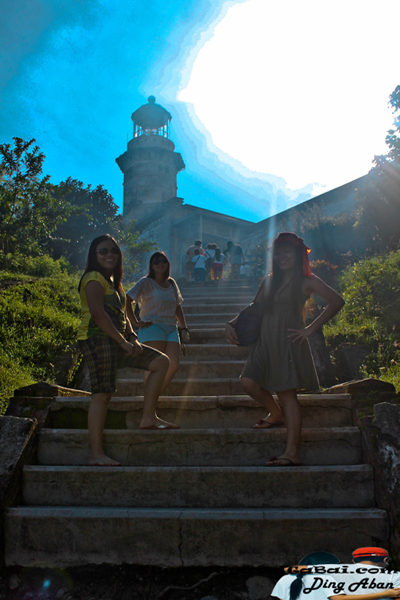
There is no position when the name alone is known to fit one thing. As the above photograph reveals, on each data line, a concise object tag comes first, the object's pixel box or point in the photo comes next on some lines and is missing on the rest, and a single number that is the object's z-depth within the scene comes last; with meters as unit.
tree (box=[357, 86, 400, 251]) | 13.51
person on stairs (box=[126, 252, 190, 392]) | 3.64
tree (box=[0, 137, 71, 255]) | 12.73
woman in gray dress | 2.81
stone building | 21.19
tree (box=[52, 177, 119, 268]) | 21.95
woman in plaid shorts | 2.78
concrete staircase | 2.33
